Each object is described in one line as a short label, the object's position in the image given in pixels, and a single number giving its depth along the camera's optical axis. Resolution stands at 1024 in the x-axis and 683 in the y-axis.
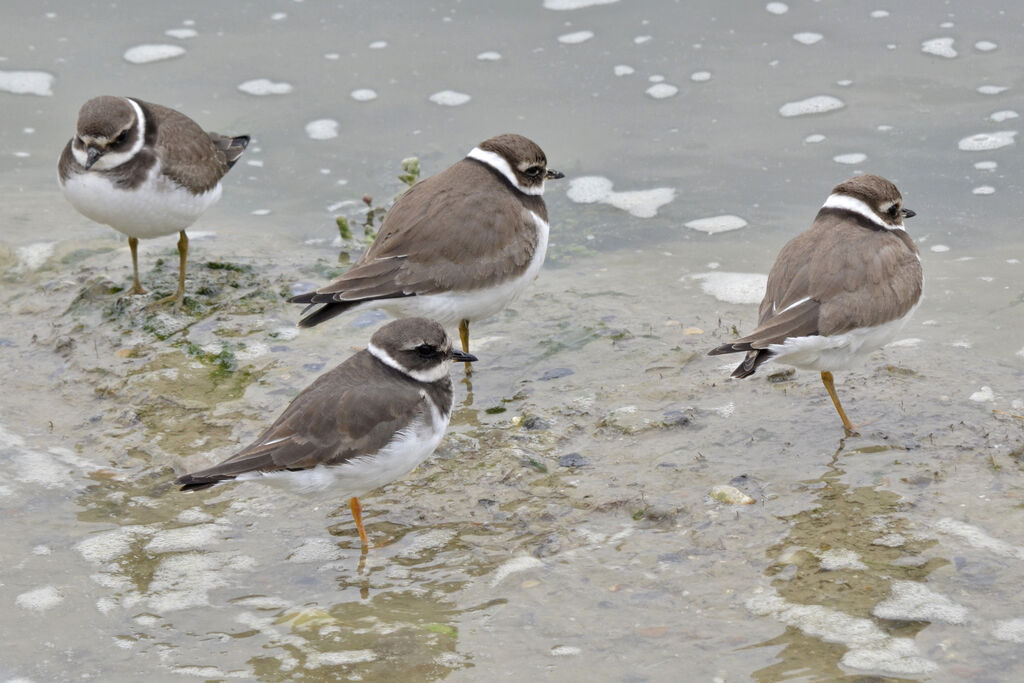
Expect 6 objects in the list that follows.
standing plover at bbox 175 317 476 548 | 10.96
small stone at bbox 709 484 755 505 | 11.55
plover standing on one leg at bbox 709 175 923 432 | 12.24
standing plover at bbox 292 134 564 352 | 14.13
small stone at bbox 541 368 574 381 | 14.95
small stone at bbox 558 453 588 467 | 12.67
